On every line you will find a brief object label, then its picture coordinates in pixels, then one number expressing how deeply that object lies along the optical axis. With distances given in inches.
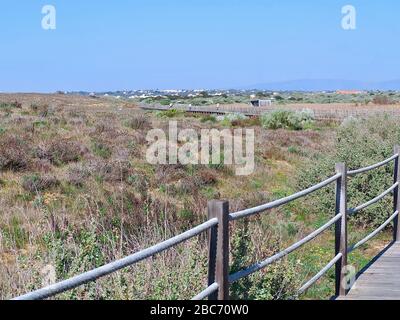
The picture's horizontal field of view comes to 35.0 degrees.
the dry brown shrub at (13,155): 570.9
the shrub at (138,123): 1056.2
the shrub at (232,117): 1589.6
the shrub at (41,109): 1191.6
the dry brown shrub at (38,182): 491.7
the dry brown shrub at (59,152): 633.6
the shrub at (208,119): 1639.4
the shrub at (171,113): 1917.6
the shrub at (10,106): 1342.3
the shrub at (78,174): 529.0
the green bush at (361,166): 416.8
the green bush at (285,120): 1424.7
